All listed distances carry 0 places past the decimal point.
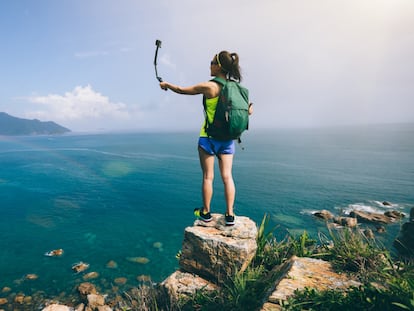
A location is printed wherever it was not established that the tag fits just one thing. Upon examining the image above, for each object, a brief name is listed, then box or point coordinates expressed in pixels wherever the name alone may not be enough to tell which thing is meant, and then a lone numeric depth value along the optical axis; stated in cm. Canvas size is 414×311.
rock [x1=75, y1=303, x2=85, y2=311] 1491
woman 429
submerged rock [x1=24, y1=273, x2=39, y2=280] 1976
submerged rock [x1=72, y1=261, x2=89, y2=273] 2094
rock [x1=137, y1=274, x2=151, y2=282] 1932
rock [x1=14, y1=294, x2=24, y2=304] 1669
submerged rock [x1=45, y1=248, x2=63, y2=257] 2380
